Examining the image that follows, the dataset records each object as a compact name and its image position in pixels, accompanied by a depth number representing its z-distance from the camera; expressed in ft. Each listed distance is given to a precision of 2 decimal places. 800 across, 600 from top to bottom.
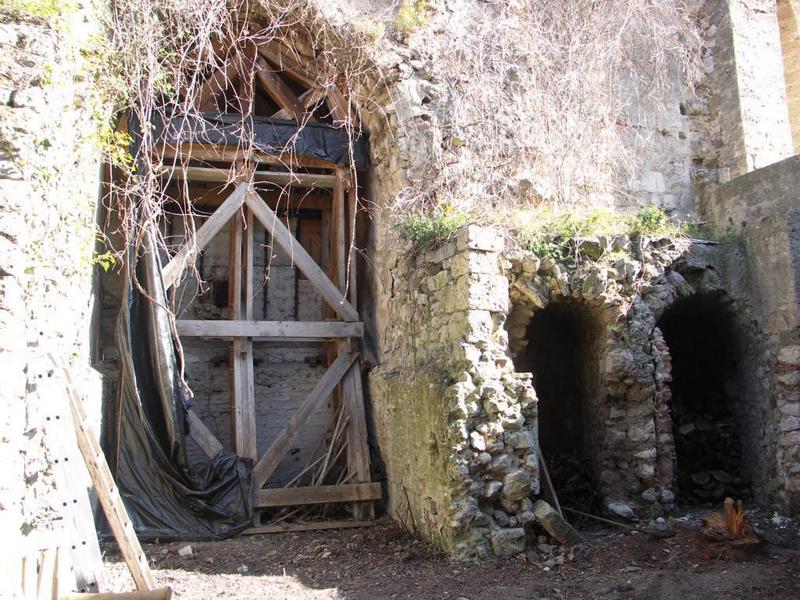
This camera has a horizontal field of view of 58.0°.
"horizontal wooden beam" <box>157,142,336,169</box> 22.74
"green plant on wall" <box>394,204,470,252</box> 19.69
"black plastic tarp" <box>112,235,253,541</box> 20.24
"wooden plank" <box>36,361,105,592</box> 12.80
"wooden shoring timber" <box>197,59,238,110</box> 23.62
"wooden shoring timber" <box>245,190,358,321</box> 23.24
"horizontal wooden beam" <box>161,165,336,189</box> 22.90
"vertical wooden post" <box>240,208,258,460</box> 22.39
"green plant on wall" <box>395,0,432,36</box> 23.17
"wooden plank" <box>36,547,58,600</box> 11.82
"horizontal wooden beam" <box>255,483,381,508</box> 21.53
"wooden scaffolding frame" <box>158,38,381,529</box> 21.98
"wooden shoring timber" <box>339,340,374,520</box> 22.38
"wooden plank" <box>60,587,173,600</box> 11.82
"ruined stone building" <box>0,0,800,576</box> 17.40
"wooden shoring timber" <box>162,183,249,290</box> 21.74
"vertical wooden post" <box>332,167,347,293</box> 24.59
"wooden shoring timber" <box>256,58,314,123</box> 24.39
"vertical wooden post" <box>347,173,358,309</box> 24.32
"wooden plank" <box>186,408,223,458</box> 21.61
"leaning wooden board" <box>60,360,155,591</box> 13.41
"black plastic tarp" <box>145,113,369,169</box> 22.09
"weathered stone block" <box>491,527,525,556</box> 17.01
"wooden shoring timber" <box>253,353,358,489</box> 21.91
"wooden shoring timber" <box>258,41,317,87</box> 24.22
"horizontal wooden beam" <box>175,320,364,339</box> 22.54
